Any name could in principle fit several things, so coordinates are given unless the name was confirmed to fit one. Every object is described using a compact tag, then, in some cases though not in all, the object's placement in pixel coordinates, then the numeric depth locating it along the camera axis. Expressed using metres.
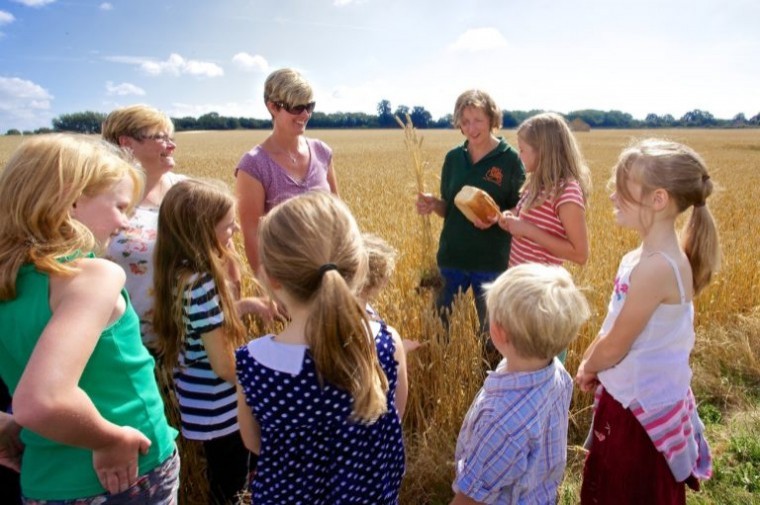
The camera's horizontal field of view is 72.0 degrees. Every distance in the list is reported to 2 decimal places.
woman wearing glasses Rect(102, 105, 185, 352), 2.15
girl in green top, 1.14
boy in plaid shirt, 1.53
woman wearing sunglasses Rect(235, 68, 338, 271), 2.77
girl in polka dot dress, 1.28
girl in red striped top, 2.53
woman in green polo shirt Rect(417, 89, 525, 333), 2.97
